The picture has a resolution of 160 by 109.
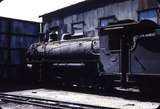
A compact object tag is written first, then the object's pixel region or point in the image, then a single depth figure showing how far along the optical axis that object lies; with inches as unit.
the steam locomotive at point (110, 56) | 360.2
